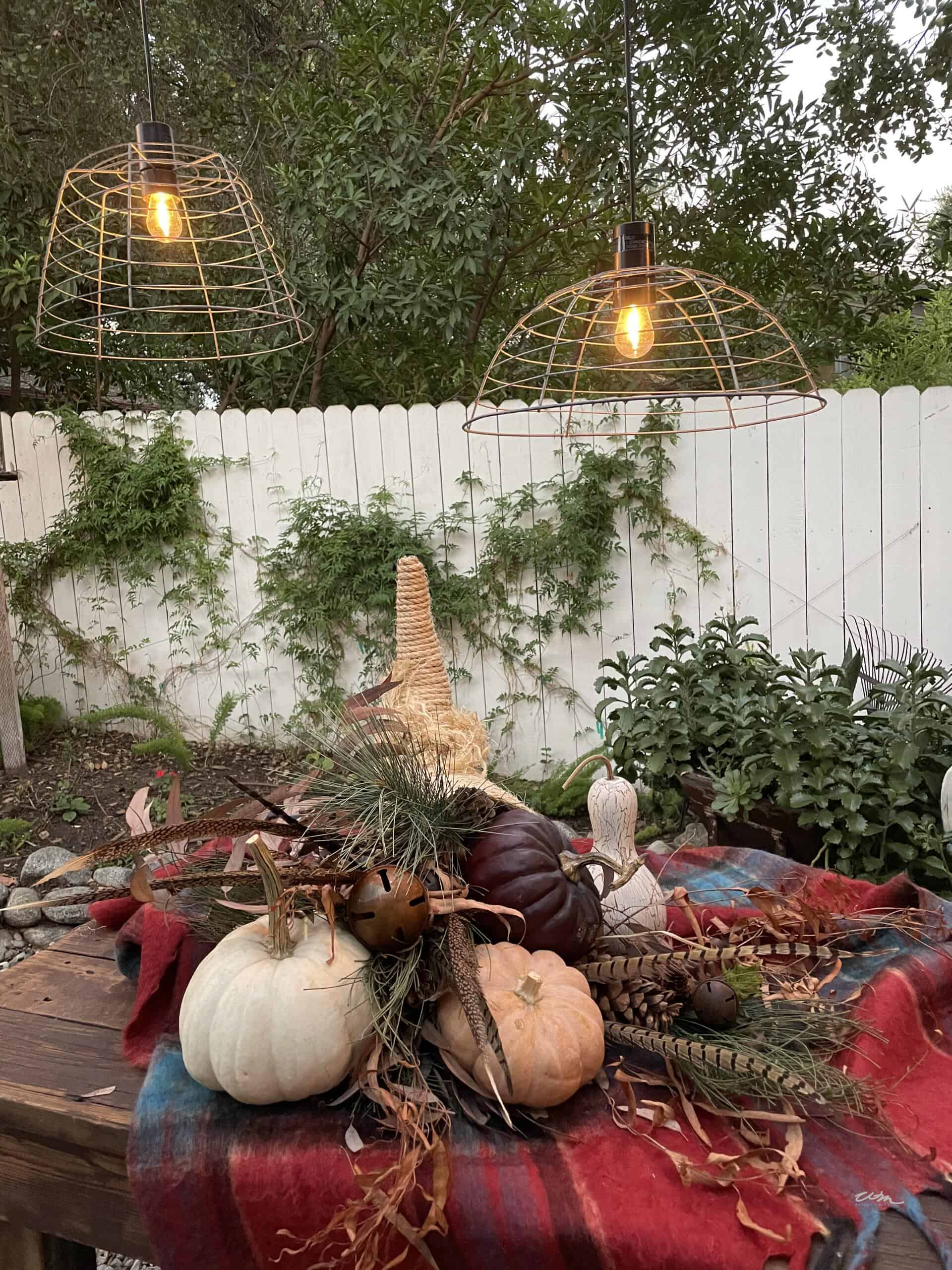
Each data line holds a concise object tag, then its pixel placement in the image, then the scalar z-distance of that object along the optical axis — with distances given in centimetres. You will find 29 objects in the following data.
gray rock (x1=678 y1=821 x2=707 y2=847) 242
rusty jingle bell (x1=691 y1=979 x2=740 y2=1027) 91
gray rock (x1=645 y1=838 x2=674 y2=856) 158
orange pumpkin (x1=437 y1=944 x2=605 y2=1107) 86
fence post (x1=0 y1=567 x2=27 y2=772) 406
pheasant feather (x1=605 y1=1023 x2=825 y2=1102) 82
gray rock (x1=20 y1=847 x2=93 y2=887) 325
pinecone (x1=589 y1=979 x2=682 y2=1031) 95
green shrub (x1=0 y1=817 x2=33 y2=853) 352
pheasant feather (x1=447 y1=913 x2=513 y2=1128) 84
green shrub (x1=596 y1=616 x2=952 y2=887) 178
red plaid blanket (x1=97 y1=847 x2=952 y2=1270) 76
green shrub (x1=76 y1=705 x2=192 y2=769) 409
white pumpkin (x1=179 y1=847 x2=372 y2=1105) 85
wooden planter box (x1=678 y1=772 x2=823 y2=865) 188
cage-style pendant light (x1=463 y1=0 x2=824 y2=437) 158
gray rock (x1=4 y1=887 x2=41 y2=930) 309
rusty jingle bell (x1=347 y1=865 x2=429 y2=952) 91
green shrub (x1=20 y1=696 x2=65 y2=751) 446
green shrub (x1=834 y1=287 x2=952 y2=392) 374
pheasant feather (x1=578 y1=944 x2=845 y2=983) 94
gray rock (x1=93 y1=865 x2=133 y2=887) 332
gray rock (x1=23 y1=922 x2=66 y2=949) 306
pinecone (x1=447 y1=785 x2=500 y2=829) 105
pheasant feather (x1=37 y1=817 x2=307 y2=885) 91
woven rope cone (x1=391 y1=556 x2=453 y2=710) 162
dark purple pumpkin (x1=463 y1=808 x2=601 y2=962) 99
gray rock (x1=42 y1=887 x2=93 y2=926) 307
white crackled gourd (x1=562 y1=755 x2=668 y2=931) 114
